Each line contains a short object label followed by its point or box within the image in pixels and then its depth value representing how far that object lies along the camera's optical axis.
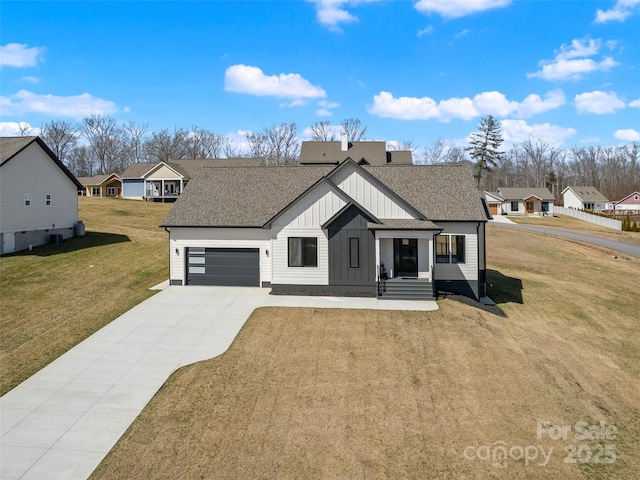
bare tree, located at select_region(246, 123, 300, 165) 81.50
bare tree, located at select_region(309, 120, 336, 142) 83.71
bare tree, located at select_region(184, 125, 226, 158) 87.94
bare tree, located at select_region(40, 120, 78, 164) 83.31
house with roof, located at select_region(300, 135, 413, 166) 48.03
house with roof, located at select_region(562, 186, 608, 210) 77.00
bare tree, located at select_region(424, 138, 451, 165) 98.44
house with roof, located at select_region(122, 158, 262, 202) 52.22
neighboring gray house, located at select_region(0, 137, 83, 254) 23.05
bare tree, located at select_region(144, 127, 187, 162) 85.19
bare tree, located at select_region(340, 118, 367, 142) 82.10
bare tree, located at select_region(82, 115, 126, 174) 90.31
